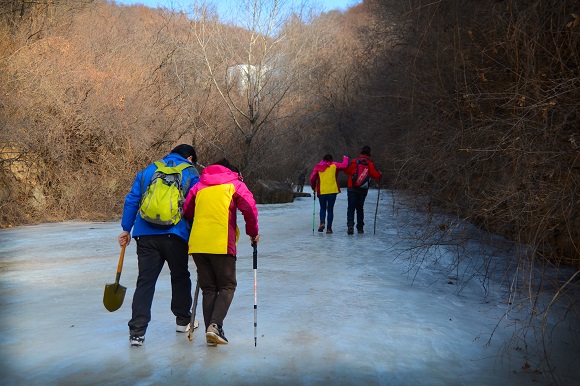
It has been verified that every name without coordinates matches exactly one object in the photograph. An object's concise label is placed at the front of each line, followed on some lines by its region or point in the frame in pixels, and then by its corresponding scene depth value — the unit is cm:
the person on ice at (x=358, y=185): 1642
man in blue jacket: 683
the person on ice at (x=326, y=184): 1675
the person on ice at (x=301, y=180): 3606
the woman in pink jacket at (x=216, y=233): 673
